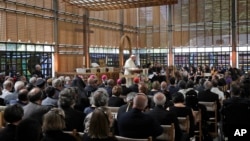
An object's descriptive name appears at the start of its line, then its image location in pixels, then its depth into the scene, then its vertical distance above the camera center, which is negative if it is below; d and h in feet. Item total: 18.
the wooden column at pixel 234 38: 85.56 +6.35
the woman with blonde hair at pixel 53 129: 11.75 -2.33
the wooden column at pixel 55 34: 65.67 +5.82
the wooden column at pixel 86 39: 73.10 +5.32
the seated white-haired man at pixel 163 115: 16.60 -2.63
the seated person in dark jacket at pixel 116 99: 23.22 -2.53
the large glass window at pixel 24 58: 53.88 +0.95
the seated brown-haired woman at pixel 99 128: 11.41 -2.23
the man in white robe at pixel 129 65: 56.29 -0.37
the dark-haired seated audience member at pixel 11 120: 12.51 -2.19
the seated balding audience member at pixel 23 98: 19.15 -2.00
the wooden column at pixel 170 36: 92.84 +7.42
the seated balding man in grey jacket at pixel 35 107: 16.72 -2.25
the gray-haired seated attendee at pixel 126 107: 17.42 -2.36
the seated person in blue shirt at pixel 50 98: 20.20 -2.17
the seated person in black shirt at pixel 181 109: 19.19 -2.69
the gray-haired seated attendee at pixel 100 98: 16.34 -1.76
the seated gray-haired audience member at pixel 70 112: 15.98 -2.38
